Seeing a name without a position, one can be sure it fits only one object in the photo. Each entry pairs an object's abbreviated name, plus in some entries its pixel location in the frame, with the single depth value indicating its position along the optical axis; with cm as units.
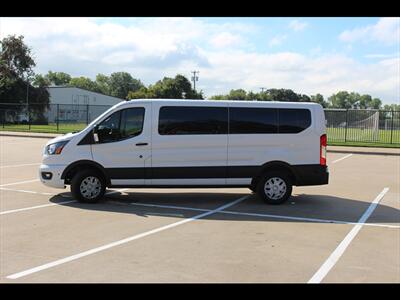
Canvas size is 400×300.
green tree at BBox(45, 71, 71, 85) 16155
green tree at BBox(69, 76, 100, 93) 16550
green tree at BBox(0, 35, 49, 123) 5769
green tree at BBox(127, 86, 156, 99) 7628
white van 952
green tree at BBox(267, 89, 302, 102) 12280
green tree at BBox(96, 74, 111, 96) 17510
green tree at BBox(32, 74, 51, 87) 6431
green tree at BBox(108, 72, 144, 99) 17562
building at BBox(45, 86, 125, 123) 9372
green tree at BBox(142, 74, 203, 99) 8456
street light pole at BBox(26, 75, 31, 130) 6022
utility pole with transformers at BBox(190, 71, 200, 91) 9776
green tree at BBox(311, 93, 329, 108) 14266
